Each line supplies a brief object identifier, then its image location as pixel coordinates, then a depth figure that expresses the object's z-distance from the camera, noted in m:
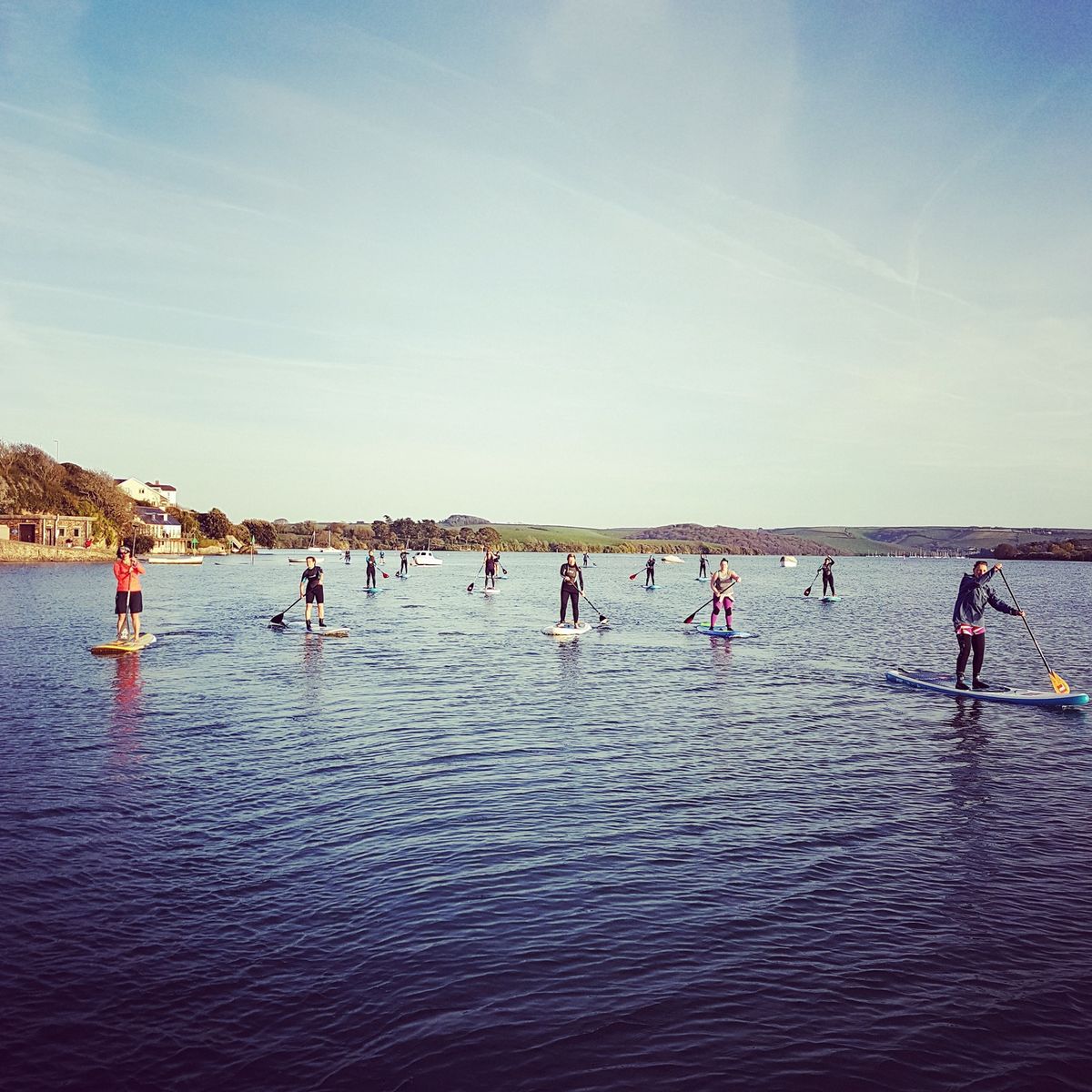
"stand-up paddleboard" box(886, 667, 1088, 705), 21.53
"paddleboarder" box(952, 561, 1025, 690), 21.31
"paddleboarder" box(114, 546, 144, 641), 29.16
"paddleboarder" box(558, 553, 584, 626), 36.31
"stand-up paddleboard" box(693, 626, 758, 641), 37.28
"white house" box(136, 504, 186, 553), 162.00
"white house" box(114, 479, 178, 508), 185.88
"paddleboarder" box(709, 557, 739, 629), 37.09
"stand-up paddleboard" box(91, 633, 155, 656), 28.36
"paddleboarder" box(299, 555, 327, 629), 35.75
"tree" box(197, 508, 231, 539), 190.62
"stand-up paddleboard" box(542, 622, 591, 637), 36.38
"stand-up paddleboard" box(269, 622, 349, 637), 35.19
